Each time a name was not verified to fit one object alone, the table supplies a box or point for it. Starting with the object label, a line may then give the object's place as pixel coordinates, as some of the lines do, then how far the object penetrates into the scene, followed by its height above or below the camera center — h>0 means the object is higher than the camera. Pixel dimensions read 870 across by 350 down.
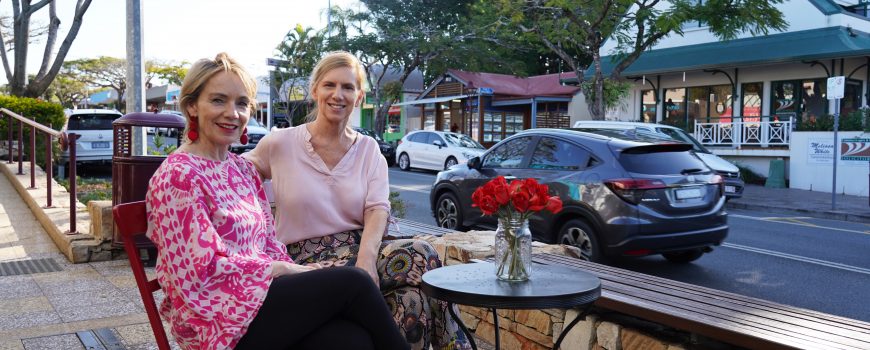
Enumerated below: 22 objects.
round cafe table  2.85 -0.54
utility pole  7.19 +0.91
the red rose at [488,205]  3.05 -0.20
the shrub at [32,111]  15.18 +0.86
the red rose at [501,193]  3.01 -0.15
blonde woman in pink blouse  3.08 -0.20
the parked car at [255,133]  21.68 +0.64
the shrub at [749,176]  20.59 -0.41
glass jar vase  3.09 -0.40
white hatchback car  22.45 +0.25
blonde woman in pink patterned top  2.32 -0.42
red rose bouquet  3.01 -0.22
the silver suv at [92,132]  15.81 +0.43
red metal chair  2.30 -0.30
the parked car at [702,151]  14.17 +0.22
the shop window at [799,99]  21.14 +1.92
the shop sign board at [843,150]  17.28 +0.33
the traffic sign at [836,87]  13.08 +1.39
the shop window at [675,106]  24.89 +1.92
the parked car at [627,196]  6.93 -0.36
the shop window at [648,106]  25.95 +1.97
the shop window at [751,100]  22.56 +1.97
